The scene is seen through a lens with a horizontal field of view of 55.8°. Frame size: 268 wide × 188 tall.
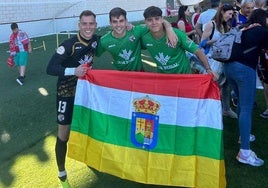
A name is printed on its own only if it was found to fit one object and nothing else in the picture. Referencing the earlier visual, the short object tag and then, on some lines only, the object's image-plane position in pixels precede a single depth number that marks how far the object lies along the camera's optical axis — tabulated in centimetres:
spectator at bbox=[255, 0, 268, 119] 374
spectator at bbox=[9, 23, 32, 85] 676
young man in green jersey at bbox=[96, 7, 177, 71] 274
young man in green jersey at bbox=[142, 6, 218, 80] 266
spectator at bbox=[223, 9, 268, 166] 283
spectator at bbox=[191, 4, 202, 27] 643
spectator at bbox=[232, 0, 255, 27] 406
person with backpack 362
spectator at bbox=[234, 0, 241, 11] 514
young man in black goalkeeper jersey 263
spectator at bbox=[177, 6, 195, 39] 585
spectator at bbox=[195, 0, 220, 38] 480
